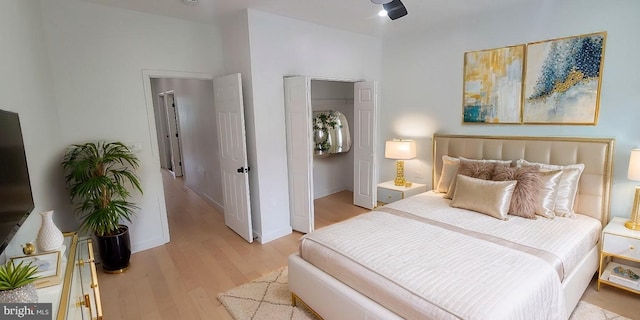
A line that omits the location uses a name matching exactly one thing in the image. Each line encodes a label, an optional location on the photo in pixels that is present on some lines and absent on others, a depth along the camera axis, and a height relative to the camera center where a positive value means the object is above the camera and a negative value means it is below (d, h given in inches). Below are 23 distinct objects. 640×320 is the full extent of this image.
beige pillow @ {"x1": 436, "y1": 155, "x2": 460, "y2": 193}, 132.4 -25.6
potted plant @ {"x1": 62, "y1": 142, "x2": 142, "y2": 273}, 104.8 -23.8
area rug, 87.2 -57.7
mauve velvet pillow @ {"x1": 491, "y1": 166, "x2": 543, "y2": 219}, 100.6 -26.4
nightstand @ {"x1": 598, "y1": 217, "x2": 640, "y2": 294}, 89.0 -41.9
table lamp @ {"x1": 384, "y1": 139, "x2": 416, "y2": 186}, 155.9 -18.5
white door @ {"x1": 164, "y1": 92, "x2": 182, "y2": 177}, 265.0 -11.1
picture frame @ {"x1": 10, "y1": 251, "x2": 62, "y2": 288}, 52.6 -26.3
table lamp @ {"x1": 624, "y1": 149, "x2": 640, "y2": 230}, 91.2 -21.3
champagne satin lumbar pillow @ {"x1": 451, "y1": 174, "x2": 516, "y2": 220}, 101.9 -29.1
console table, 49.3 -32.4
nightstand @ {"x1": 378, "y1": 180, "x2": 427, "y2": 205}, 150.3 -38.2
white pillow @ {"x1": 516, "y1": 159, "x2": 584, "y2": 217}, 103.0 -27.3
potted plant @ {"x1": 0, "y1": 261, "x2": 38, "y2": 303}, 41.7 -22.9
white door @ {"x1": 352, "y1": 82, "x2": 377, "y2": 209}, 167.0 -14.3
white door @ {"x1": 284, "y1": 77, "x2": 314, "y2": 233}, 133.0 -14.6
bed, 61.3 -35.7
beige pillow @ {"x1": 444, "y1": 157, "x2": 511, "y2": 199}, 115.6 -21.4
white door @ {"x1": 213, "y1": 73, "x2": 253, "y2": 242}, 129.6 -14.1
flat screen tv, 51.1 -9.7
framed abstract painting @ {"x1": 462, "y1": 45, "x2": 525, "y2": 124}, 123.0 +12.5
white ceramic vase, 64.3 -23.6
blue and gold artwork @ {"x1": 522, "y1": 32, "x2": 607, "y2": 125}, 104.9 +11.9
